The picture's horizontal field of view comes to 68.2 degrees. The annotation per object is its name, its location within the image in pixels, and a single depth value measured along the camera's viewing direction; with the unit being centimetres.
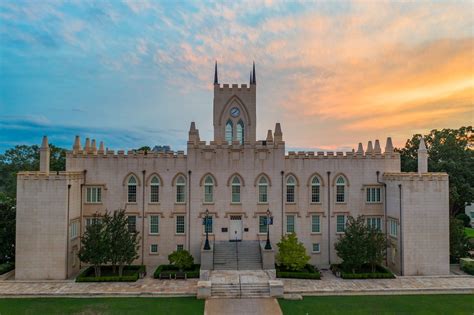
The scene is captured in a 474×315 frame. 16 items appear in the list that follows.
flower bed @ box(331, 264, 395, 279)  2531
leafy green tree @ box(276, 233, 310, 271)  2622
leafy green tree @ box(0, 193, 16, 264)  2753
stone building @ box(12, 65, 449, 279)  2922
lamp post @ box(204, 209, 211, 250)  2645
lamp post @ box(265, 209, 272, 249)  2649
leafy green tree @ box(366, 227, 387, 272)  2538
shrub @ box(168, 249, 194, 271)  2652
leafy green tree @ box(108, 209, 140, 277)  2495
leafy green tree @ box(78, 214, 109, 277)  2472
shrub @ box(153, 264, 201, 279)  2562
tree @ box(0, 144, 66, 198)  5210
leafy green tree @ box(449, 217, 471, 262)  2886
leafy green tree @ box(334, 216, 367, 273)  2536
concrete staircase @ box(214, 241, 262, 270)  2655
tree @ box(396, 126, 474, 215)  3800
